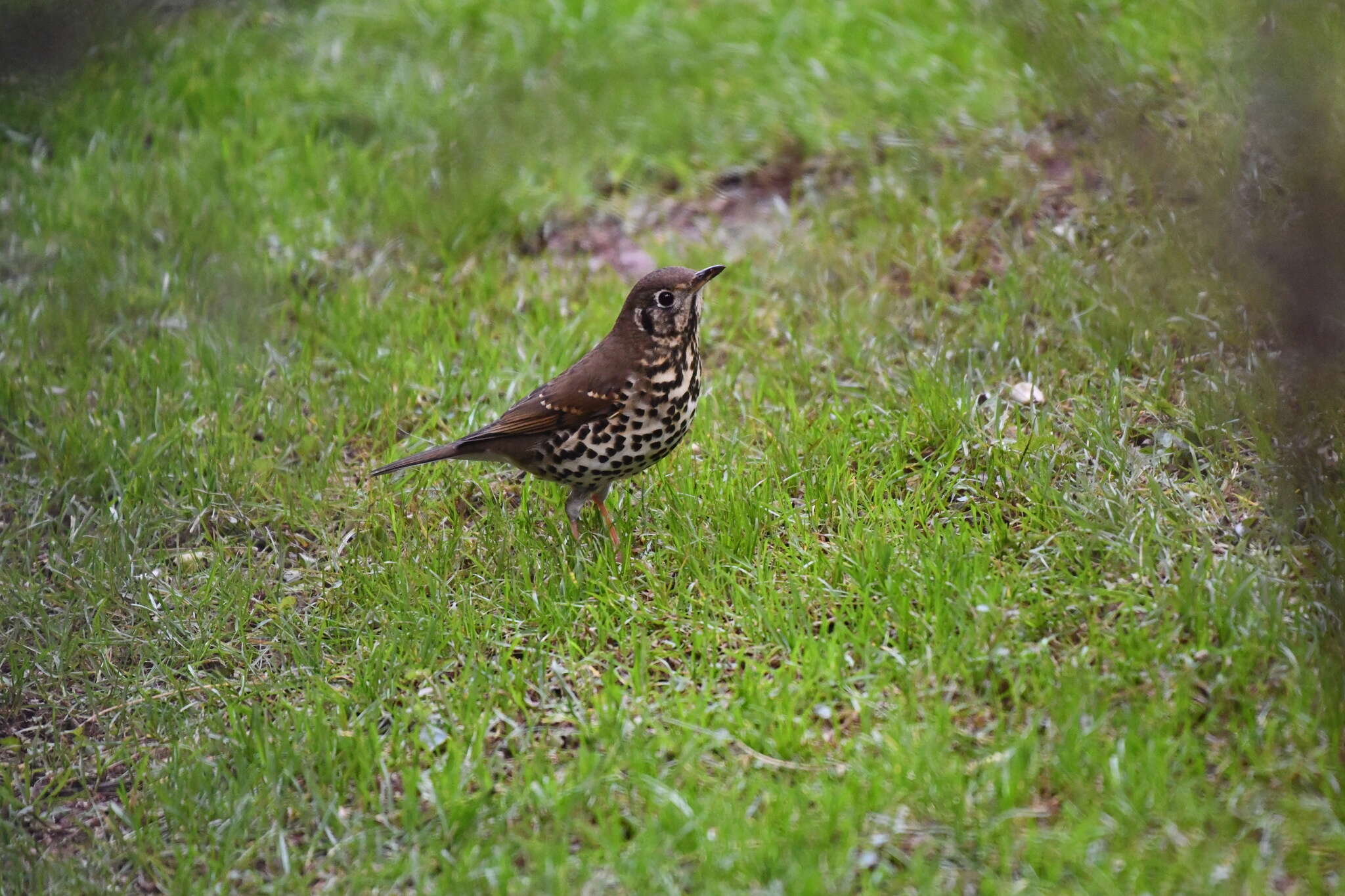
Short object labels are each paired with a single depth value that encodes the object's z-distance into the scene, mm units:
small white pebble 9984
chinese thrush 8844
